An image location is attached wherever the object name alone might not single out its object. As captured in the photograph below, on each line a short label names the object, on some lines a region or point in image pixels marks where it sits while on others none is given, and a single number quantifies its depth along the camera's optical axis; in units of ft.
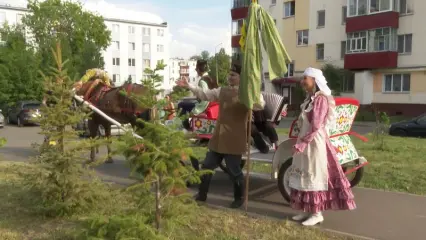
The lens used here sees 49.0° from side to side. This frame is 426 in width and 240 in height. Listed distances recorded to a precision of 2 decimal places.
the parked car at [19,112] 95.55
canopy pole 19.54
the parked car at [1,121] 90.53
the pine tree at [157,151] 13.42
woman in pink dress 17.75
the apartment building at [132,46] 283.38
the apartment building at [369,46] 107.14
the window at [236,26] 153.32
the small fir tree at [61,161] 18.58
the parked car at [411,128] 65.36
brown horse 32.94
